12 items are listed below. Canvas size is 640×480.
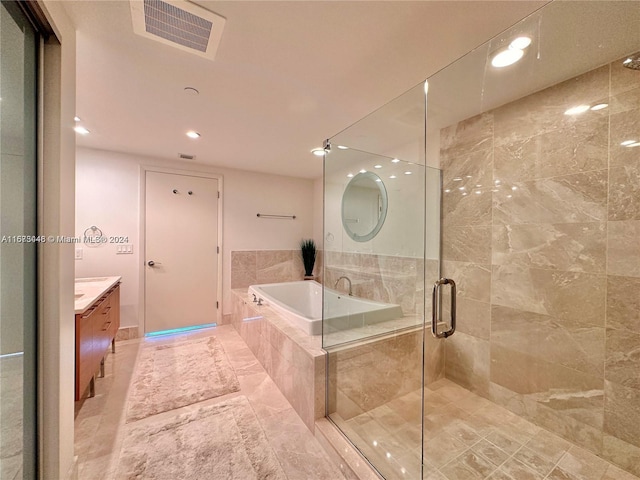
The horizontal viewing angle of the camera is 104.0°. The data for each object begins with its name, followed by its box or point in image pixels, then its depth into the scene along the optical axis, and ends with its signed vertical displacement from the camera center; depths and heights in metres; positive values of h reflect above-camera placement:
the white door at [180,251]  3.19 -0.20
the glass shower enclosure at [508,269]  1.35 -0.21
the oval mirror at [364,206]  2.52 +0.33
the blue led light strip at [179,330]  3.18 -1.26
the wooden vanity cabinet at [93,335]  1.48 -0.73
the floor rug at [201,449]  1.33 -1.26
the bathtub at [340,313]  2.06 -0.68
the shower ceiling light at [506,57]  1.41 +1.07
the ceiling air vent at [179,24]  1.11 +1.01
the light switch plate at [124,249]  3.01 -0.17
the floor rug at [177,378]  1.89 -1.27
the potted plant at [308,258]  4.09 -0.34
